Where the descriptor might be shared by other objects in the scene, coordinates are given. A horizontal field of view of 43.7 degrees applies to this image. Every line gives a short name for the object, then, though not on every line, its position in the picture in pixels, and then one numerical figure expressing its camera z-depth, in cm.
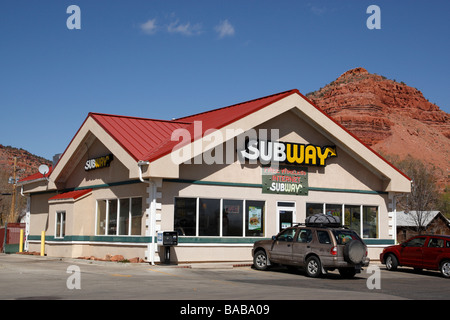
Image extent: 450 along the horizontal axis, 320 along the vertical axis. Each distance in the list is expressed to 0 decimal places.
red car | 2116
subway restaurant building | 2242
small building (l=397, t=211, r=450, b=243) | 5602
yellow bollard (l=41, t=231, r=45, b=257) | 2856
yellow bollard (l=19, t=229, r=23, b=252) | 3177
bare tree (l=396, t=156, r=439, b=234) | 5631
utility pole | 4794
